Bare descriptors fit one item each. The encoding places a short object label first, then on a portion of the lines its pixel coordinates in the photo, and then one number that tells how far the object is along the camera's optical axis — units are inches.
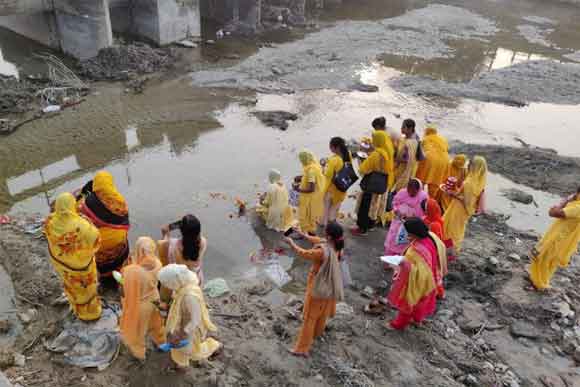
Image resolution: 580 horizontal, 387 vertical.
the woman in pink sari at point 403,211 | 211.9
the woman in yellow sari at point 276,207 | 251.6
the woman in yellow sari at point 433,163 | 256.8
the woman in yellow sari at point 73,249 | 158.1
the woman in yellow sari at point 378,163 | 233.9
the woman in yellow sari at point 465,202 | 219.6
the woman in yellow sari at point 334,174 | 229.8
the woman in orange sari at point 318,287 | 156.0
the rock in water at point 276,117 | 405.7
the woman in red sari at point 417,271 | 170.1
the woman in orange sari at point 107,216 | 177.0
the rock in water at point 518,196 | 317.4
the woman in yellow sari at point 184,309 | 136.7
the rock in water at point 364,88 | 504.4
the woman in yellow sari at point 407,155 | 248.2
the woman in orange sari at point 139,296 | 147.9
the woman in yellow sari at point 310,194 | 233.3
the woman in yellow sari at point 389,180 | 234.4
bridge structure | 478.0
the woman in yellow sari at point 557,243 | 199.9
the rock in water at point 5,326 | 178.7
